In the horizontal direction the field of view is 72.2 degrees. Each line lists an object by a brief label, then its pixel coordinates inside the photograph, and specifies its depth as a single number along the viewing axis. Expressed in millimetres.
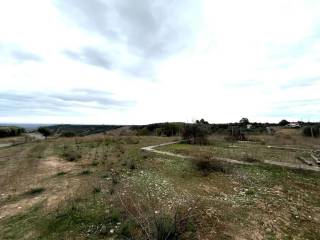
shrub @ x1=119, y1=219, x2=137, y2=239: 4600
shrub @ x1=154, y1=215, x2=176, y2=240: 3832
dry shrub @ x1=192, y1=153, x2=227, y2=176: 10346
